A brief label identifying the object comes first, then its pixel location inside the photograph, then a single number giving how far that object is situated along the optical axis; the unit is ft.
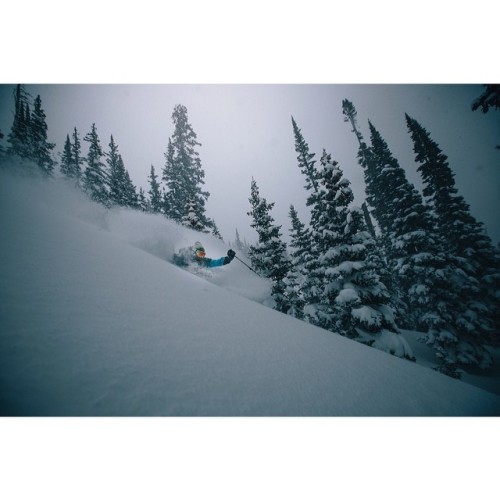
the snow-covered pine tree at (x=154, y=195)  98.32
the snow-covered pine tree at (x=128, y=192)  82.73
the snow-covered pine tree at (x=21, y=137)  49.15
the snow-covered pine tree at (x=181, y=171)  74.18
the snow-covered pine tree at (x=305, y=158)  64.44
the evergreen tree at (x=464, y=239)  43.21
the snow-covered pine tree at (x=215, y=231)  90.37
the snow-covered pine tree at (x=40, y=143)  56.74
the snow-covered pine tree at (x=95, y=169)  69.22
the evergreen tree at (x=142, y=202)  94.55
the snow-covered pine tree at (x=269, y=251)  42.80
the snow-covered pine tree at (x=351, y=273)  31.30
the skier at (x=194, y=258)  28.84
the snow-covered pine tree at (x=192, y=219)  55.83
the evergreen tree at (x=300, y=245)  58.11
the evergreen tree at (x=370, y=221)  59.07
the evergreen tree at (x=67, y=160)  84.99
